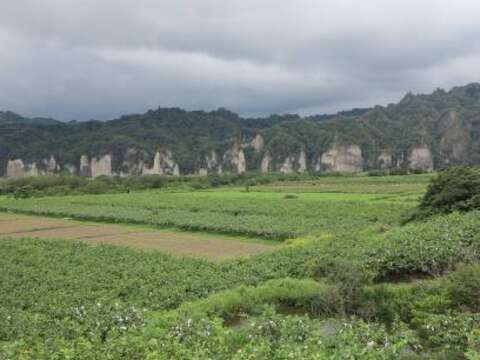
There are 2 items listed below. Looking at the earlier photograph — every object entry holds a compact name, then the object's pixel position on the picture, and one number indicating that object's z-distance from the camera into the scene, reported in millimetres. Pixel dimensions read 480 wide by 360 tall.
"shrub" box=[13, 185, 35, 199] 87562
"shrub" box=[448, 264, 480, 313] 14750
